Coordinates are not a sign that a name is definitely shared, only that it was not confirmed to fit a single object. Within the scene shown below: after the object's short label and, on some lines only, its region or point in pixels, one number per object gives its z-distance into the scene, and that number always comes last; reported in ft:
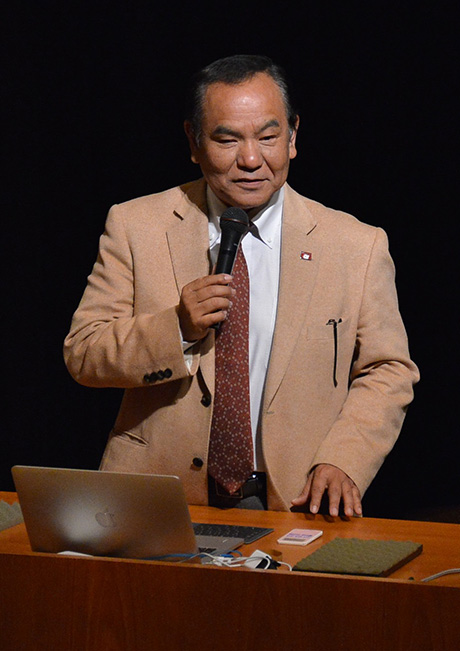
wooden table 24.60
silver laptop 25.14
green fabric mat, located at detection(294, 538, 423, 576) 25.23
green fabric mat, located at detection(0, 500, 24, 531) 26.16
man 26.67
